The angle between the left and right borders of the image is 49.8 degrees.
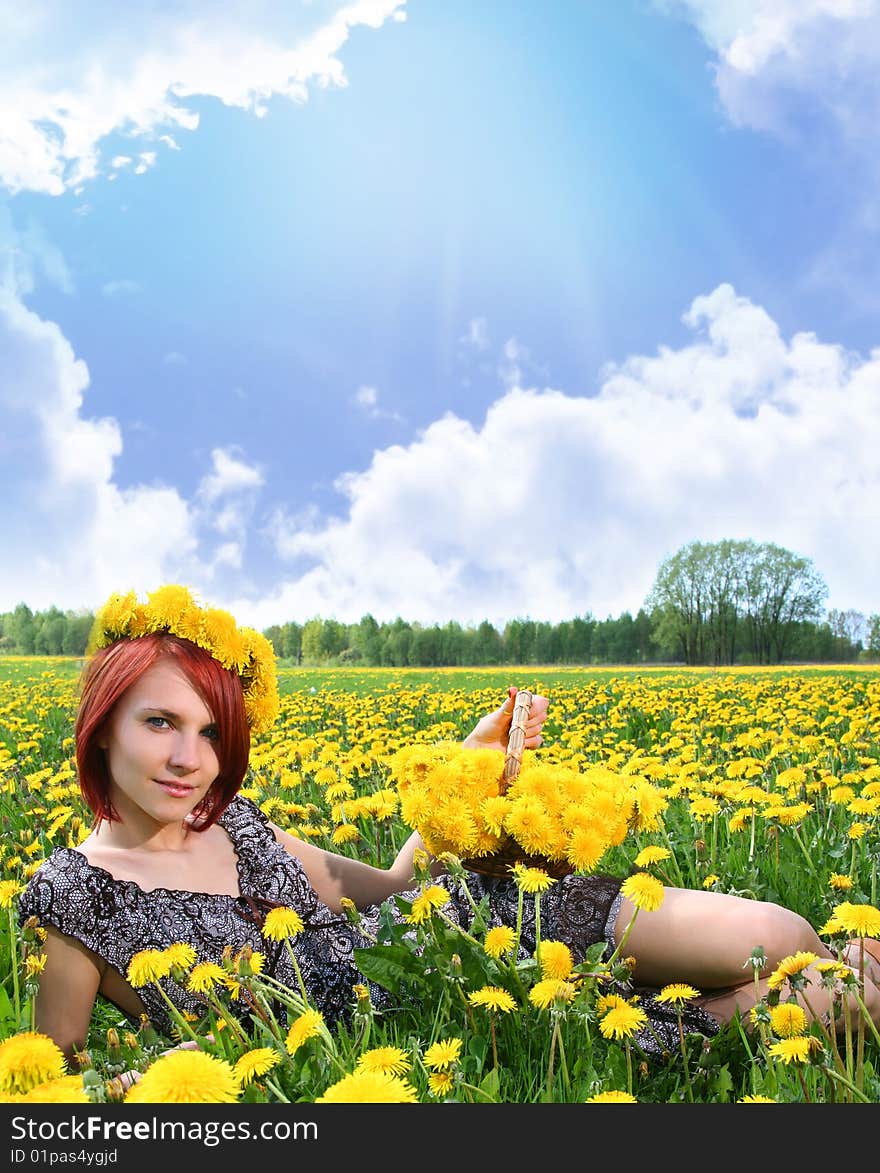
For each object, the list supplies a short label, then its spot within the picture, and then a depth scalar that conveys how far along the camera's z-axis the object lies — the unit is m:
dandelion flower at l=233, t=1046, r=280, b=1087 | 1.37
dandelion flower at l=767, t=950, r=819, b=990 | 1.60
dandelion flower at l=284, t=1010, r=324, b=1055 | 1.48
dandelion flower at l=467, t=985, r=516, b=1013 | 1.63
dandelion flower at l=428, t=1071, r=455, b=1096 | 1.42
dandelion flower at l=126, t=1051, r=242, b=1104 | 1.17
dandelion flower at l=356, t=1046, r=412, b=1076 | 1.34
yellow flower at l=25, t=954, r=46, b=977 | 1.86
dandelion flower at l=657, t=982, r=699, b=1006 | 1.74
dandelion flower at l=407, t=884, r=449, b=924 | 1.80
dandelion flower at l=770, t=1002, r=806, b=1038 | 1.55
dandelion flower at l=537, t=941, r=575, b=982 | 1.62
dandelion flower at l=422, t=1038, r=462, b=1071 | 1.41
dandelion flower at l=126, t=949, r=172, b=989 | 1.61
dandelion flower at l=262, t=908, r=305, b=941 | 1.71
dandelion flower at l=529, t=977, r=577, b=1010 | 1.55
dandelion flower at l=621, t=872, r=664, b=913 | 1.77
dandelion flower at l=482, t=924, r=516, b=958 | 1.74
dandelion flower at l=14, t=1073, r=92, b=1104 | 1.21
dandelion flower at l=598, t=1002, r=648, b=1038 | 1.55
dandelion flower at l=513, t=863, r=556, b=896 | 1.78
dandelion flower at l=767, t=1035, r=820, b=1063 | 1.44
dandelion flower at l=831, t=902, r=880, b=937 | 1.66
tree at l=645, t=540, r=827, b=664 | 34.97
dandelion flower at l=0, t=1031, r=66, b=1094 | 1.33
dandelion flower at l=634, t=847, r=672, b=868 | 2.37
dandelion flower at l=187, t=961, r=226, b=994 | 1.60
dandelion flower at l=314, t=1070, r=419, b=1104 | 1.16
